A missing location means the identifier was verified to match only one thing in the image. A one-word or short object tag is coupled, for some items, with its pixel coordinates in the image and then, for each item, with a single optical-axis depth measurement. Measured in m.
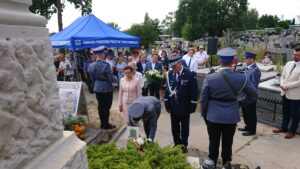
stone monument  1.53
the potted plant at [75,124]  5.18
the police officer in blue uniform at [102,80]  6.17
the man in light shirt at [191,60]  9.95
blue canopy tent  9.57
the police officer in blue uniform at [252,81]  6.02
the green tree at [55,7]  16.45
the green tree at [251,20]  79.81
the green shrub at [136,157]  3.37
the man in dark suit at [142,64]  9.76
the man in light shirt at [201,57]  12.34
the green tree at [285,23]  57.38
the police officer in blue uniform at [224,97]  4.05
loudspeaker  12.20
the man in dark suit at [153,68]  8.44
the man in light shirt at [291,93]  5.62
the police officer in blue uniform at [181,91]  4.86
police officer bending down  4.25
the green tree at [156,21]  62.18
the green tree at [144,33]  31.67
